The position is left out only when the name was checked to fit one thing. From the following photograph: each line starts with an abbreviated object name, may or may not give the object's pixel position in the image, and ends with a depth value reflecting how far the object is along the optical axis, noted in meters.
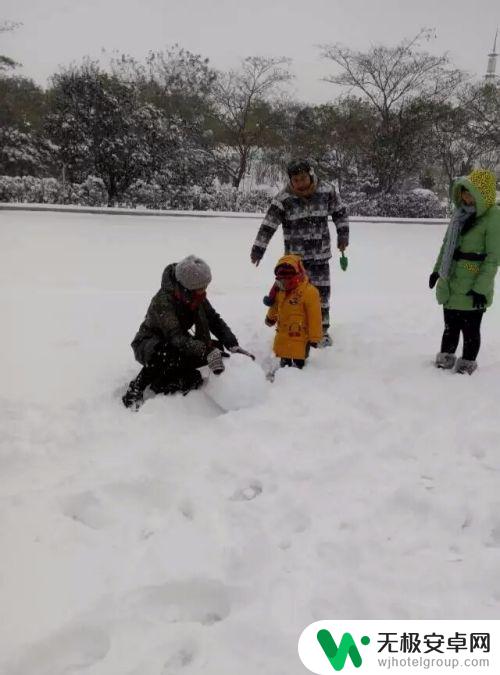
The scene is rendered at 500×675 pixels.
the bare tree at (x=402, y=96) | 17.31
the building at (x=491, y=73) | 18.00
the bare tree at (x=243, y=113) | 19.12
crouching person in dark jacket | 3.30
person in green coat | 3.47
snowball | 3.25
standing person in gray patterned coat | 4.10
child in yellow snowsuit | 3.72
